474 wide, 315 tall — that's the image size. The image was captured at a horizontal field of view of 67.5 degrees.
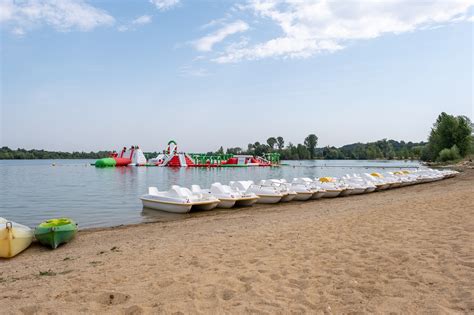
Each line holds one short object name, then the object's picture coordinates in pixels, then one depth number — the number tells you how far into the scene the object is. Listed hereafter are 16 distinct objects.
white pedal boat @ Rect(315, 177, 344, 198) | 19.52
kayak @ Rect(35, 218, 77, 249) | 8.73
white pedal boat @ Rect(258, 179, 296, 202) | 17.70
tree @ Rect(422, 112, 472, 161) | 70.19
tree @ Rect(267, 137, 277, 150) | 166.73
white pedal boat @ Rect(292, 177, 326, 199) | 18.84
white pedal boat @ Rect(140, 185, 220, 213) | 14.30
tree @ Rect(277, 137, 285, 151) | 166.35
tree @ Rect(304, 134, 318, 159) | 160.79
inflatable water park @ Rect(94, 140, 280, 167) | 70.93
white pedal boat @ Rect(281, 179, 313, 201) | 18.35
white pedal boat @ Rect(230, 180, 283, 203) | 17.19
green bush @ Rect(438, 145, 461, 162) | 66.44
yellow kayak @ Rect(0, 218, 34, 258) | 7.83
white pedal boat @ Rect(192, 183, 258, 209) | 15.75
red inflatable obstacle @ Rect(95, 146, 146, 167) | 69.14
